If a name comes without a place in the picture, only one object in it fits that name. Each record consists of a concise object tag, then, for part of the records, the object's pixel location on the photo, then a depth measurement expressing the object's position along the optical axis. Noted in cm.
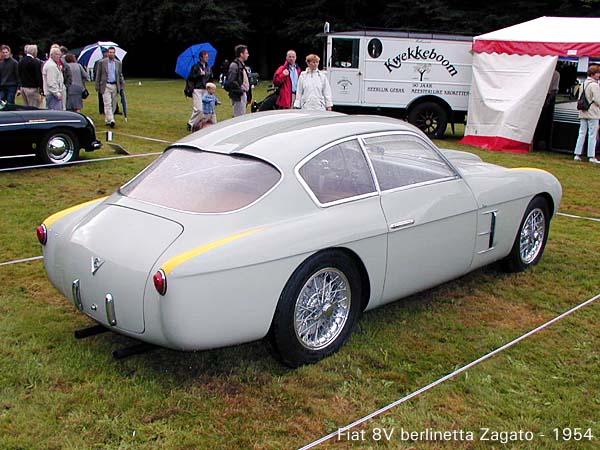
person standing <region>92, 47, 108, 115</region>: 1802
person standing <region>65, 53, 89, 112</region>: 1458
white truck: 1515
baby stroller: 1347
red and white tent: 1344
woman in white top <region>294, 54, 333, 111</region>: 1068
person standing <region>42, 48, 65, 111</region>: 1259
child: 1299
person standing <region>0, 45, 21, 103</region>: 1380
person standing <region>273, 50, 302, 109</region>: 1237
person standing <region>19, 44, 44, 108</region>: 1324
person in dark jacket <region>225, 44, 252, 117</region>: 1292
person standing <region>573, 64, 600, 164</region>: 1232
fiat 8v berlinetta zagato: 373
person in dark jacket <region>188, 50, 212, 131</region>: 1428
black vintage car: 998
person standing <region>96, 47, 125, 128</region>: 1518
